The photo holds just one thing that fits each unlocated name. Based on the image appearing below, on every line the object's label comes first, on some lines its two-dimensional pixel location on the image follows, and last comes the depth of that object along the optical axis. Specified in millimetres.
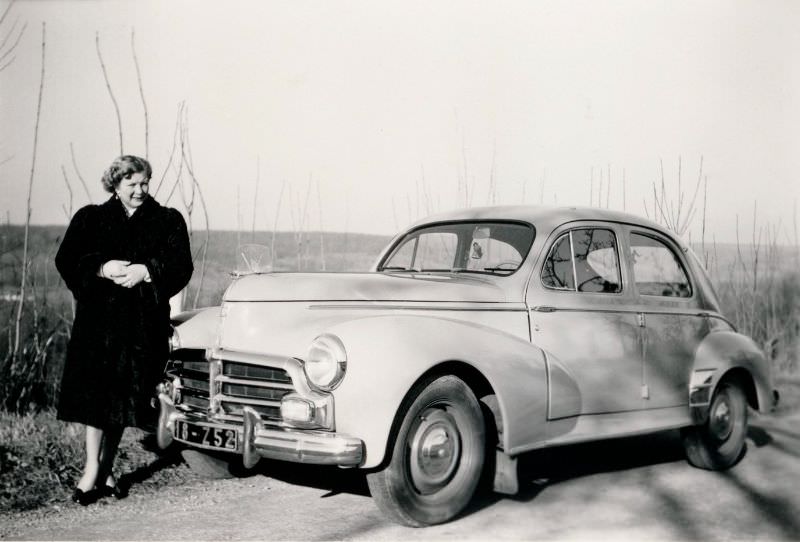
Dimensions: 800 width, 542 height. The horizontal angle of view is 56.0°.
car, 3338
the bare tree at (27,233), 5285
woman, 3922
